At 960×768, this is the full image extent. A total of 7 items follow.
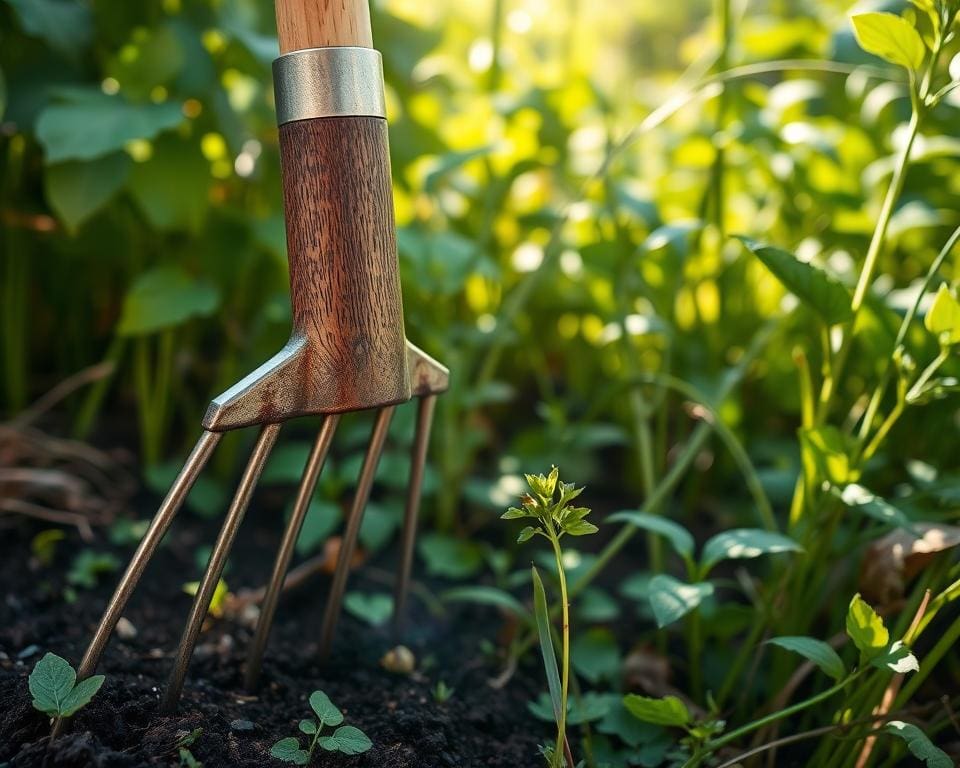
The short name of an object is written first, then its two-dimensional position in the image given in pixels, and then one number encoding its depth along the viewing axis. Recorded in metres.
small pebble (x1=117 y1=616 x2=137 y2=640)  0.77
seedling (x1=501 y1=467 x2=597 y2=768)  0.53
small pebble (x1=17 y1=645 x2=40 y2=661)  0.69
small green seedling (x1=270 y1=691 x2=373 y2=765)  0.57
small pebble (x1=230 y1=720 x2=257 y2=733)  0.61
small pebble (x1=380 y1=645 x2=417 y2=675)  0.78
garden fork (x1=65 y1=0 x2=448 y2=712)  0.59
